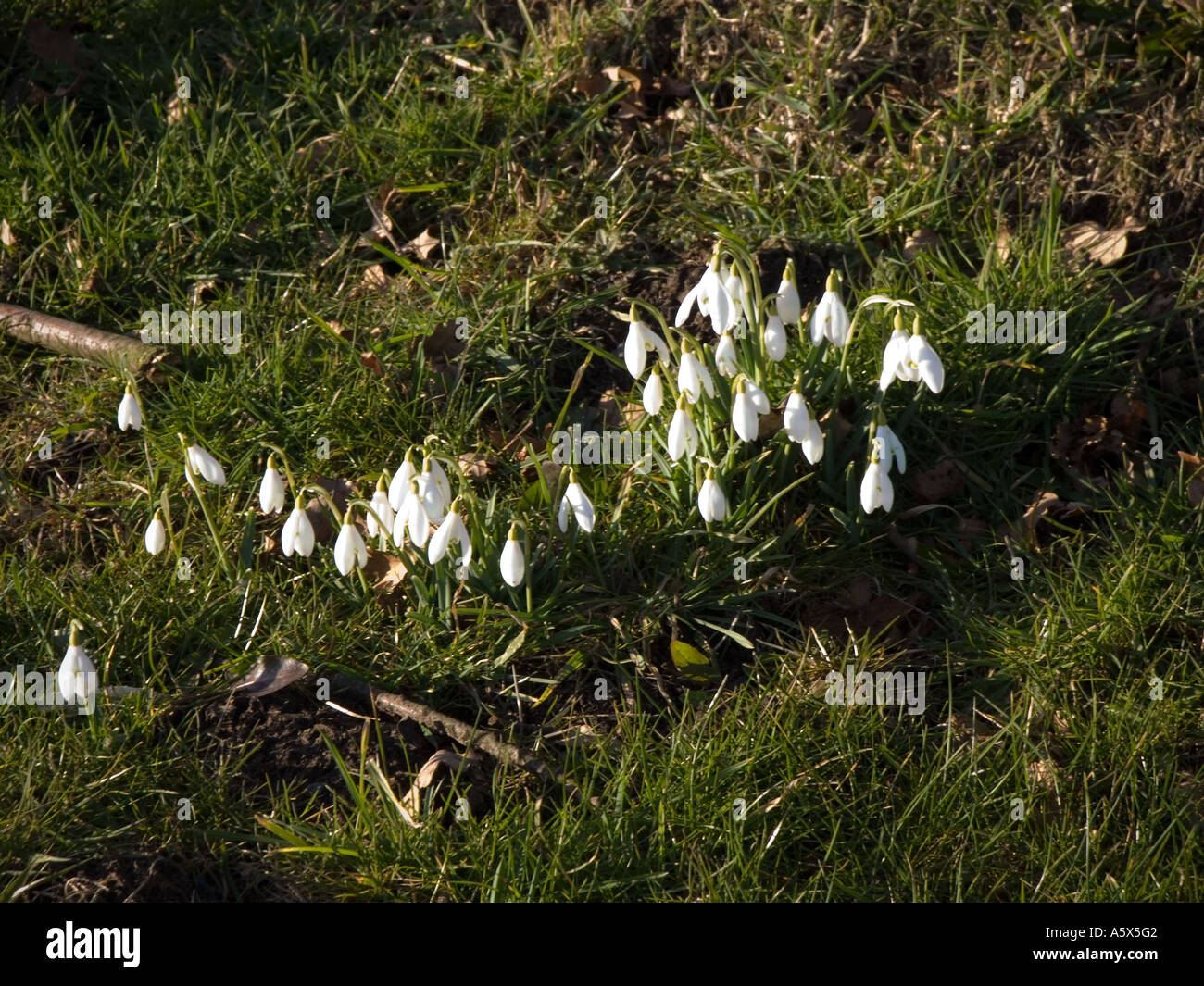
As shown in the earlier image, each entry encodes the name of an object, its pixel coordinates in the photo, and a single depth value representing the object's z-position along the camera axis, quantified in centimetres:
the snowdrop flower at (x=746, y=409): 288
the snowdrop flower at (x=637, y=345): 303
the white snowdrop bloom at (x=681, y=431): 291
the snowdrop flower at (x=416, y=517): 280
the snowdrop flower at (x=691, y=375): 293
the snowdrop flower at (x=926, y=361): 286
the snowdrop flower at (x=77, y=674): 274
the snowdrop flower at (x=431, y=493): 279
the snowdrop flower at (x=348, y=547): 291
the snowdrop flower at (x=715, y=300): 296
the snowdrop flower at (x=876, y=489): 291
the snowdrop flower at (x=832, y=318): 301
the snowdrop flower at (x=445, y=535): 280
